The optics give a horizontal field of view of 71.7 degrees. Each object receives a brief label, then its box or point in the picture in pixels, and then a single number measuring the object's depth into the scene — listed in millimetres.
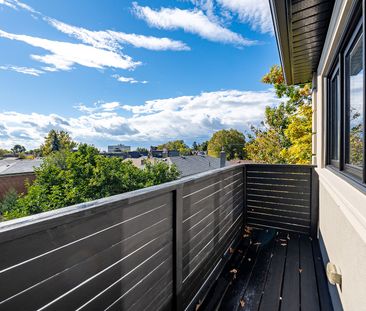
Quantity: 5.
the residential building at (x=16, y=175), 22453
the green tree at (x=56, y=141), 40062
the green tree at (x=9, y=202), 16833
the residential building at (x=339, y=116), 1333
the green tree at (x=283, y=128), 5684
